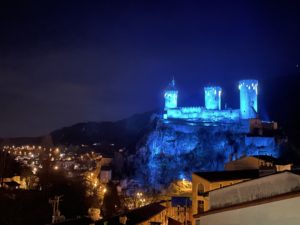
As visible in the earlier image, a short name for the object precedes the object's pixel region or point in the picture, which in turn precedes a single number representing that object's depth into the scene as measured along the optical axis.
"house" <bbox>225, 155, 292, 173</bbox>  36.53
